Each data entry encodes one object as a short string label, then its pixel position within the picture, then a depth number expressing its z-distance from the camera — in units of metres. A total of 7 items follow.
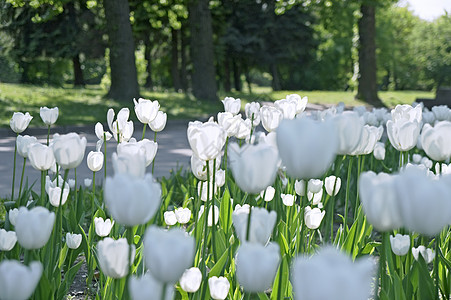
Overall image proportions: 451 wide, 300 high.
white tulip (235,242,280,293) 1.21
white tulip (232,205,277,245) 1.40
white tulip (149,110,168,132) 1.99
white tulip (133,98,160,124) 1.92
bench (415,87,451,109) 13.50
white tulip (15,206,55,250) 1.37
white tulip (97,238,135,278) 1.35
